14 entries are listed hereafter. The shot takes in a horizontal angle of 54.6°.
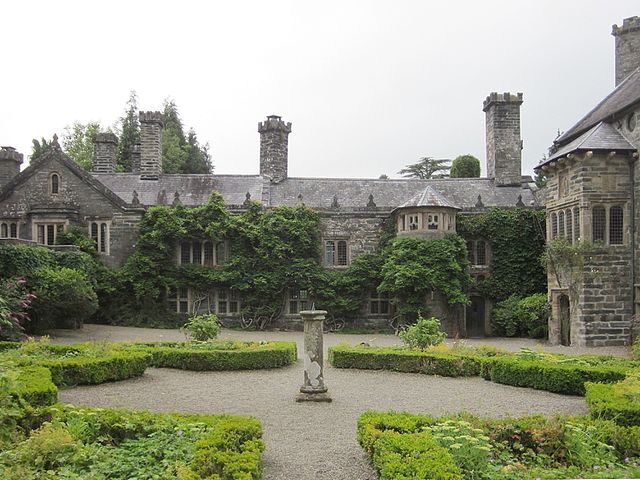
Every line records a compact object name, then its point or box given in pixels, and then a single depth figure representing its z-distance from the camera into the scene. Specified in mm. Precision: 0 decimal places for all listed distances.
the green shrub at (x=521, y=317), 25172
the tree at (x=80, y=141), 51378
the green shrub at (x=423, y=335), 16875
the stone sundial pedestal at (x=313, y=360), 11977
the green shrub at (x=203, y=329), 18109
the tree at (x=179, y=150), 48375
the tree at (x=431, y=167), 57906
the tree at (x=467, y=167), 39500
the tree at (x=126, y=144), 48969
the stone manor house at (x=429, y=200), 21125
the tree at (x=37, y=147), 49416
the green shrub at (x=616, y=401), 8742
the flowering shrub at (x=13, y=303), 18234
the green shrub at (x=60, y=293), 21070
